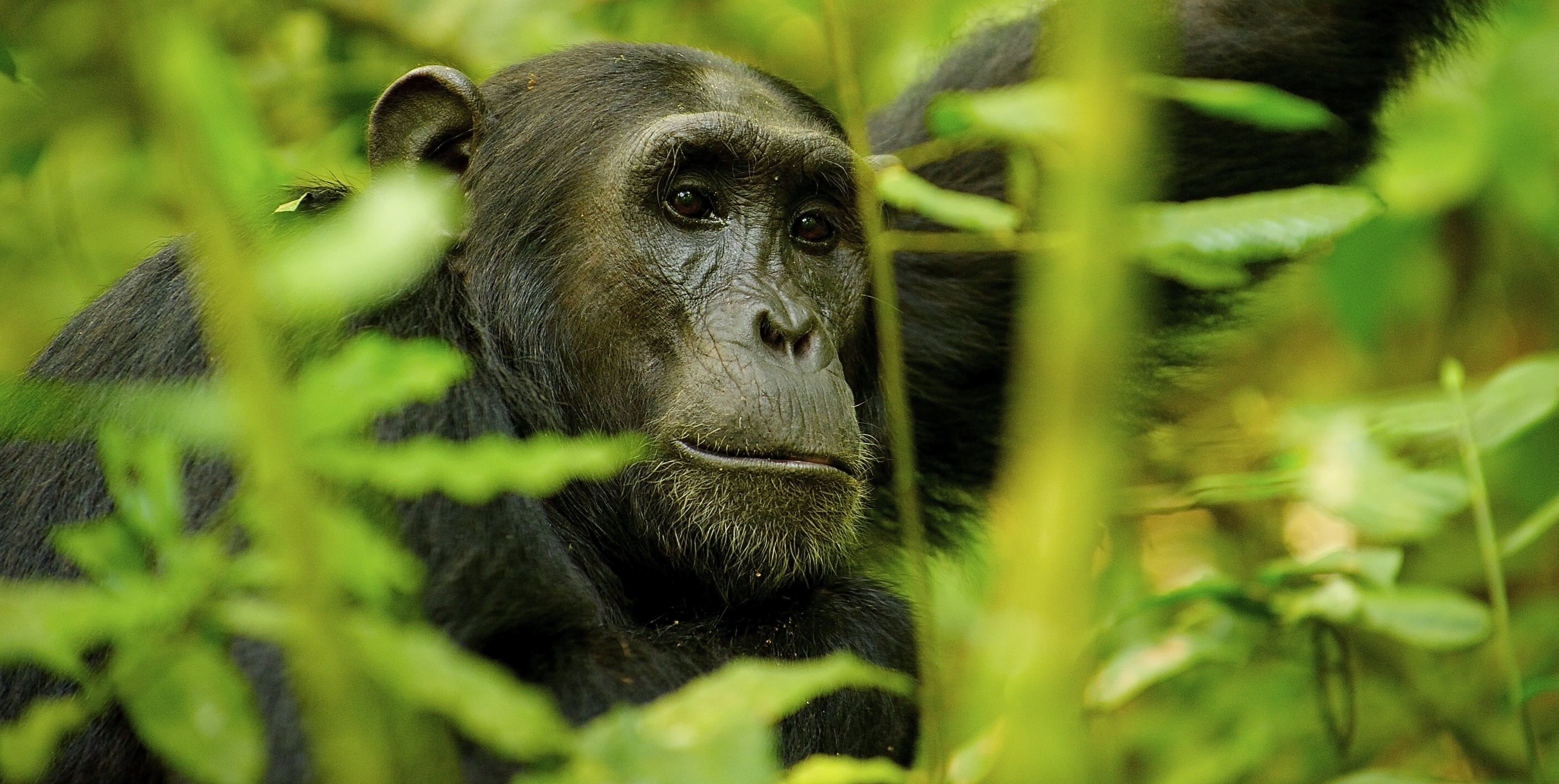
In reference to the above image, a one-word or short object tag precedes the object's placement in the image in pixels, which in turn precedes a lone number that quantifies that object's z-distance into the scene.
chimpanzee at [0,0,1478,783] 5.99
